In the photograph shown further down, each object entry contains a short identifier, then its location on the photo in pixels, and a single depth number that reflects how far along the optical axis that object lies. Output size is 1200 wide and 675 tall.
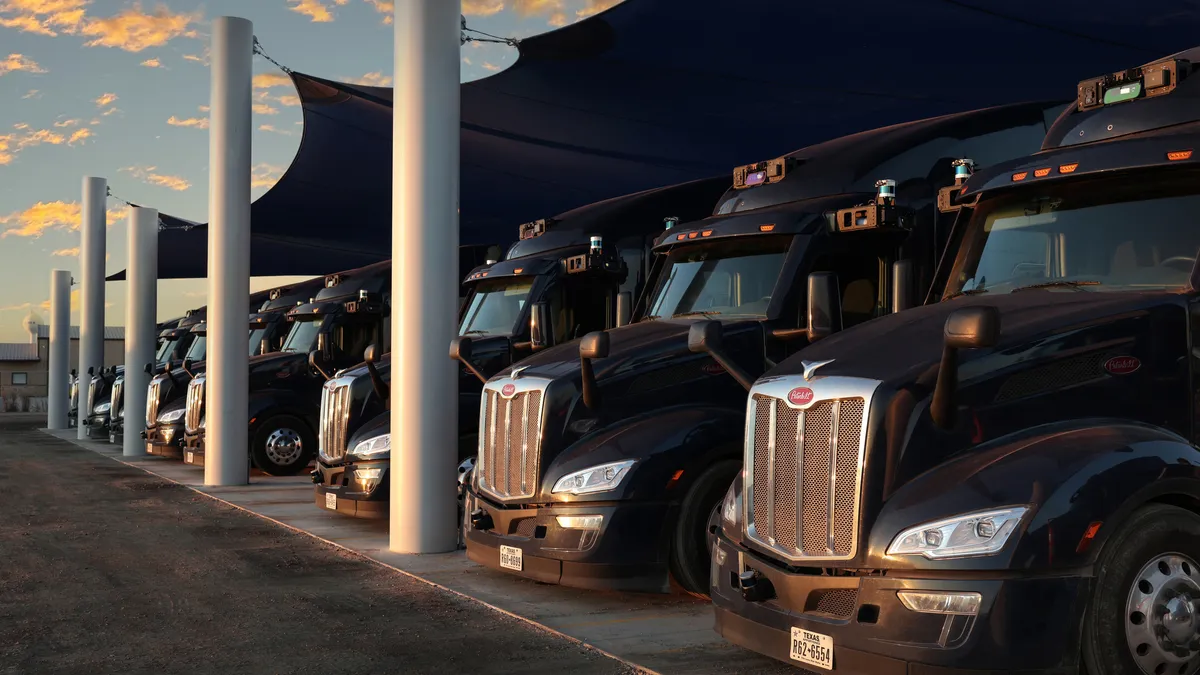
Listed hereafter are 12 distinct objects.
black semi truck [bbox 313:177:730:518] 11.25
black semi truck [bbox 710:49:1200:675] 4.80
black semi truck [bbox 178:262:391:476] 16.22
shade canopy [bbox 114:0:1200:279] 13.78
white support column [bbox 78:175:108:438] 28.73
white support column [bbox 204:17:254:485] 15.67
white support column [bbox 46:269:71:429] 34.38
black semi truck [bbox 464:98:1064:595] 7.54
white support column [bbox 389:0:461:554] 9.88
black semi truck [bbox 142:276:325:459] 19.81
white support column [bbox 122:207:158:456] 21.92
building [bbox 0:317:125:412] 63.22
